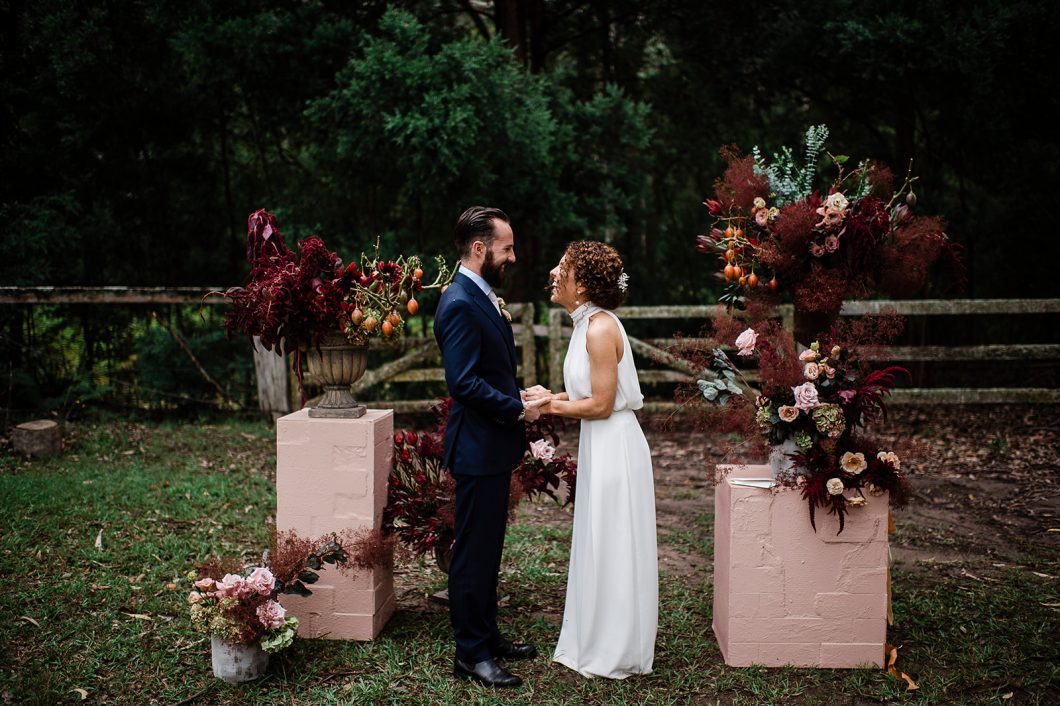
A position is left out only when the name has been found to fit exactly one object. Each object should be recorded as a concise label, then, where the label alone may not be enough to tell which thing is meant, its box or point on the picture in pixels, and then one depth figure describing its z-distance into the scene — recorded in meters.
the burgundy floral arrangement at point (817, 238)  4.25
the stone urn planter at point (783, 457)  4.23
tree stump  7.75
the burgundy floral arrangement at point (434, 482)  4.65
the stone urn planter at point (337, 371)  4.45
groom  3.99
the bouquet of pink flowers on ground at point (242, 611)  3.94
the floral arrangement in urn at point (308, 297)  4.24
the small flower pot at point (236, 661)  4.04
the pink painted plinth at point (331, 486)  4.38
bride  4.06
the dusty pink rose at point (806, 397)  3.99
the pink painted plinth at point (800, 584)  4.16
